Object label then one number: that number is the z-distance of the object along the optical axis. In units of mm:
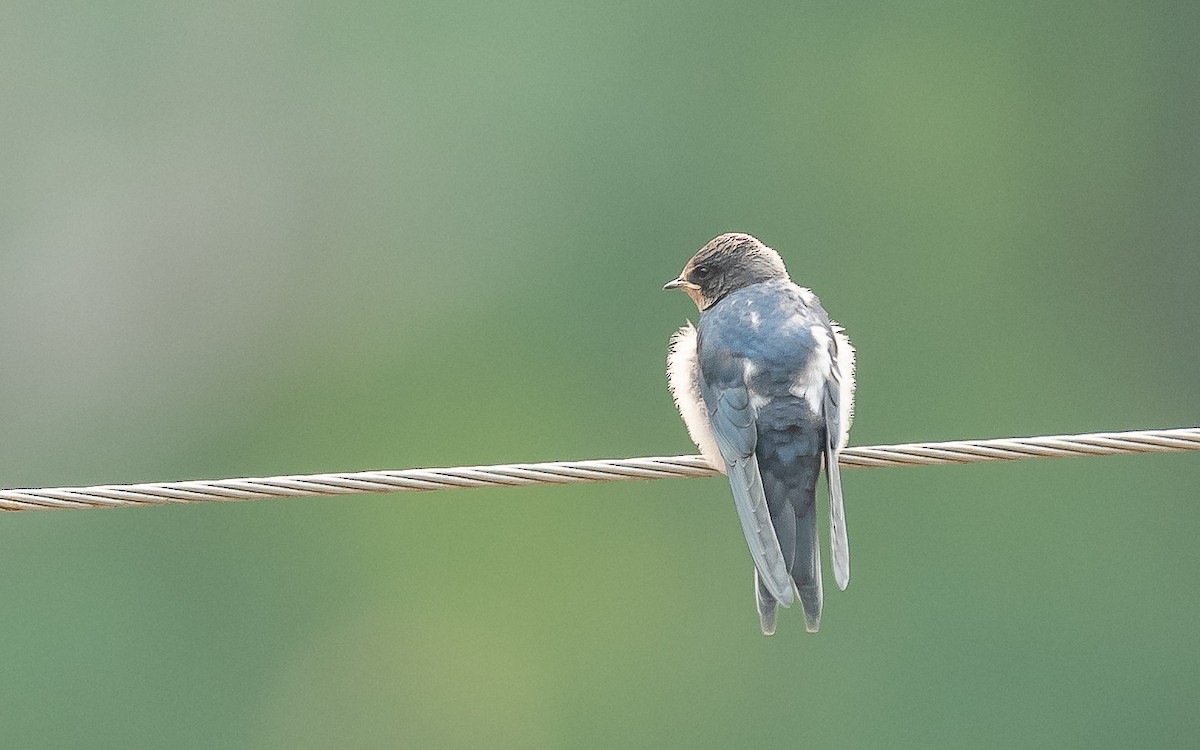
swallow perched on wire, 7566
